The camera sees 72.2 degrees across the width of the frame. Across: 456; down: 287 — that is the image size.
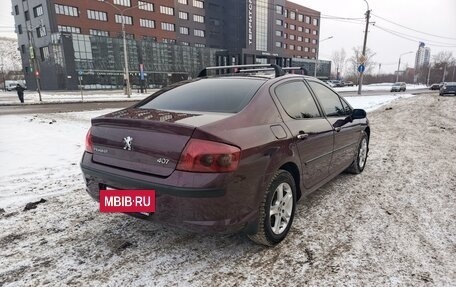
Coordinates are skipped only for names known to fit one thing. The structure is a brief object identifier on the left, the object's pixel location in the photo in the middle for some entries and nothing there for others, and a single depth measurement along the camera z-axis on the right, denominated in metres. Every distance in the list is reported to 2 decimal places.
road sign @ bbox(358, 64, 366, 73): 26.44
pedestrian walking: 23.27
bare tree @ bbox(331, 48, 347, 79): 108.69
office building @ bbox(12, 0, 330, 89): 49.69
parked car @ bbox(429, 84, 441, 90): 55.29
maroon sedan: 2.38
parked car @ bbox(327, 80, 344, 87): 64.07
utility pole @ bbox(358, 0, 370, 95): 28.38
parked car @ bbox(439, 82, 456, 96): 27.89
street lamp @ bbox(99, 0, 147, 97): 30.83
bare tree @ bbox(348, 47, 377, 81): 87.72
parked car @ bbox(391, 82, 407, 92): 46.41
